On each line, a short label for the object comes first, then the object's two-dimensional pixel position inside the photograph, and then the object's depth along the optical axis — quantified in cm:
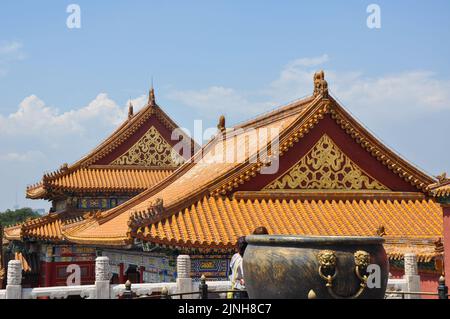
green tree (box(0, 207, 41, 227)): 10888
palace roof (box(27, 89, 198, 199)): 2875
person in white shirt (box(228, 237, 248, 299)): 1019
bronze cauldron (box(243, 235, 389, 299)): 819
